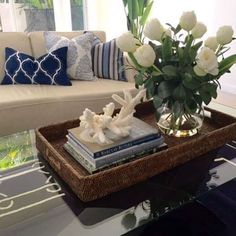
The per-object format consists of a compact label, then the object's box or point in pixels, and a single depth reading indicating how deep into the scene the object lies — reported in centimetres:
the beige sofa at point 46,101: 179
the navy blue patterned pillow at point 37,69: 207
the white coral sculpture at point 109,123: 95
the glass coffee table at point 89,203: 81
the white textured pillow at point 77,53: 216
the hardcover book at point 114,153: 92
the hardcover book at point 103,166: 93
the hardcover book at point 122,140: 93
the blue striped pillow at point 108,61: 218
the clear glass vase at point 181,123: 113
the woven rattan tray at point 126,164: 87
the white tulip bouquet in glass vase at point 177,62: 97
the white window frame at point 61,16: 402
